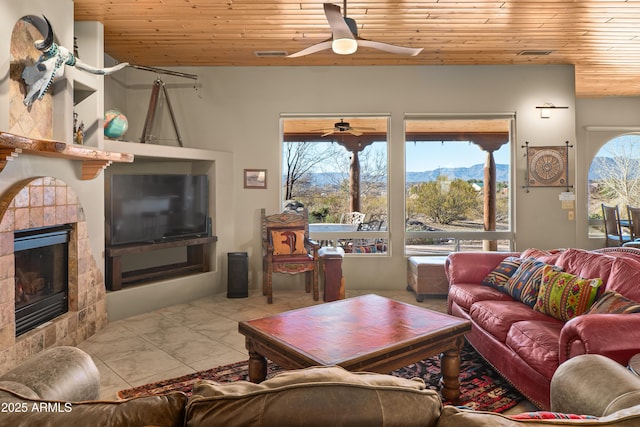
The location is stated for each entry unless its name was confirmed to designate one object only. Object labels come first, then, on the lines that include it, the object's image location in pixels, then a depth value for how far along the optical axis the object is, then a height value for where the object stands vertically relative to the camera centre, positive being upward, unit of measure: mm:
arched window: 7305 +583
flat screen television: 4188 +67
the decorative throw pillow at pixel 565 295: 2543 -545
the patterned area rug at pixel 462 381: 2457 -1126
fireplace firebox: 2924 -475
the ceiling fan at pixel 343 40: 2652 +1238
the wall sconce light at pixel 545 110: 5352 +1329
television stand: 4117 -577
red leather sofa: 1980 -689
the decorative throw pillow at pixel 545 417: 821 -434
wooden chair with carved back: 4820 -447
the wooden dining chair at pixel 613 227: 6438 -270
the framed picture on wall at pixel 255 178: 5441 +467
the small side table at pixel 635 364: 1661 -658
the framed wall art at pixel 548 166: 5359 +591
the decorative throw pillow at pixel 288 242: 4984 -360
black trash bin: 4977 -778
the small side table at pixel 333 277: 4785 -765
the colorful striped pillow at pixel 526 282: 2992 -547
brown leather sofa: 763 -379
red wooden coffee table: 2078 -703
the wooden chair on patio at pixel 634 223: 6277 -199
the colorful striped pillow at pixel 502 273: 3467 -539
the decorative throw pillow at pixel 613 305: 2229 -532
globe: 4141 +923
